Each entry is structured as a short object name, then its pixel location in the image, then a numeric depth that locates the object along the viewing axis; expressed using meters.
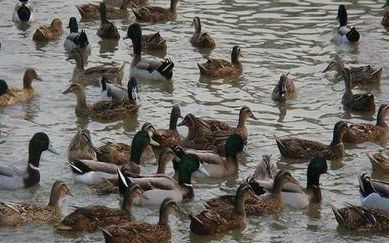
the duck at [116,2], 24.30
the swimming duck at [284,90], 17.83
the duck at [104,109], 17.20
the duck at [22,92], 17.75
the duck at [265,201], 13.55
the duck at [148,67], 19.02
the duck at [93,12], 22.97
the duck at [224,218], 13.03
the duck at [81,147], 15.05
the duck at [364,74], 18.89
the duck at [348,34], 21.02
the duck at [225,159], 14.93
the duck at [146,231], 12.57
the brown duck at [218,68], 19.25
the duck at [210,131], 15.82
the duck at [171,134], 15.87
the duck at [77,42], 20.56
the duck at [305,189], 13.99
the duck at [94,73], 18.70
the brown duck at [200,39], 20.80
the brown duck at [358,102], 17.53
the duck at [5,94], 17.67
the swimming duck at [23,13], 22.38
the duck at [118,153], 15.09
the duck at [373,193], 13.66
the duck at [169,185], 13.85
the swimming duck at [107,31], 21.44
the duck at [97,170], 14.34
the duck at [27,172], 14.31
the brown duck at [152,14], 22.83
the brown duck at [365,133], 16.22
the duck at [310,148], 15.48
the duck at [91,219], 13.01
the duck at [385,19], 22.30
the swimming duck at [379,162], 15.02
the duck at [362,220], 13.27
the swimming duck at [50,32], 21.16
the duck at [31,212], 13.19
